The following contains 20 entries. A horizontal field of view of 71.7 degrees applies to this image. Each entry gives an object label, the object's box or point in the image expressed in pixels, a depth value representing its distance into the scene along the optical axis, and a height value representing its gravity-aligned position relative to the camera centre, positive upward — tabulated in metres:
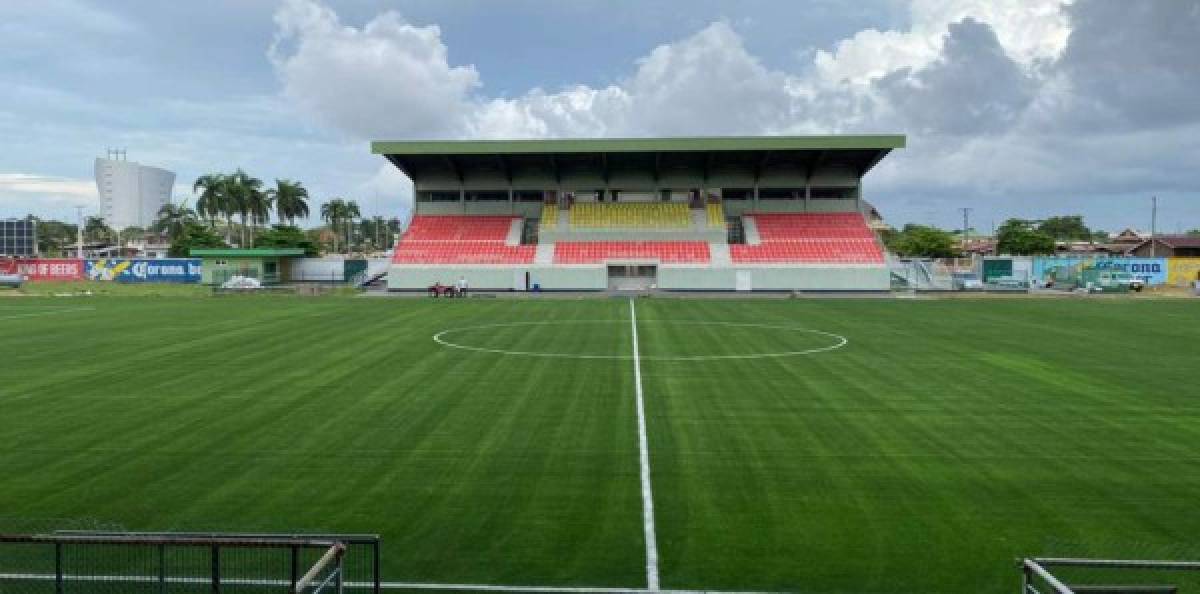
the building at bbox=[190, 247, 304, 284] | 79.69 -0.46
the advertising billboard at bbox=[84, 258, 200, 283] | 87.56 -1.21
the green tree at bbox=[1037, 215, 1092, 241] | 172.12 +7.80
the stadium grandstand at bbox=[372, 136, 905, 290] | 69.81 +4.44
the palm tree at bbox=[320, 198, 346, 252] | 158.88 +9.34
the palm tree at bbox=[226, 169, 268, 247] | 115.75 +9.06
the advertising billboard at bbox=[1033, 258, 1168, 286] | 84.19 -0.10
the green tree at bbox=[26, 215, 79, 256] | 167.12 +4.38
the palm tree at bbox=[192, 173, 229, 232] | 114.00 +8.75
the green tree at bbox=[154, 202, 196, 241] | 140.25 +7.00
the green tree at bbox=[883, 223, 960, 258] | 128.38 +3.35
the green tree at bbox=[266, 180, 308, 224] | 130.12 +9.48
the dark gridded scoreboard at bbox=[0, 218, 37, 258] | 99.56 +2.47
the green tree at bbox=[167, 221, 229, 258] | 113.19 +2.38
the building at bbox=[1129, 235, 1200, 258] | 102.50 +2.53
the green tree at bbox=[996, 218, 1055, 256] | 123.06 +3.52
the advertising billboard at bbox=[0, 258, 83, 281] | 90.19 -1.22
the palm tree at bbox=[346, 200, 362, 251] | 163.12 +9.46
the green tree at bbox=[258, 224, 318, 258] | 115.42 +2.98
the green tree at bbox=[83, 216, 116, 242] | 172.50 +5.80
